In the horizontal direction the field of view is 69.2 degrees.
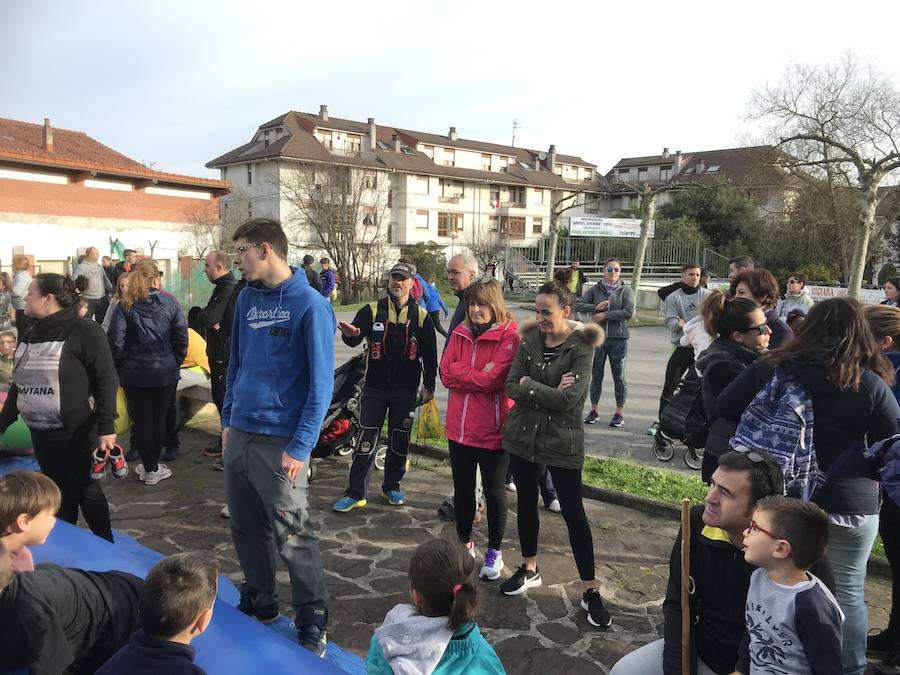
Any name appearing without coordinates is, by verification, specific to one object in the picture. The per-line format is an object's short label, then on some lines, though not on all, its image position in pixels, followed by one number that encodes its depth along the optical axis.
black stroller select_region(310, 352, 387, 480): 6.06
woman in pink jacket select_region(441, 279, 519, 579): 4.09
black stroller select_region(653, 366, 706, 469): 3.97
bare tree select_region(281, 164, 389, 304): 30.80
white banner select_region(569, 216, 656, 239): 27.97
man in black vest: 5.14
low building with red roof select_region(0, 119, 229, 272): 24.36
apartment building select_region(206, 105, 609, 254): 45.34
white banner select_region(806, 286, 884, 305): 19.56
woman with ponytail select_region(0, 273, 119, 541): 3.83
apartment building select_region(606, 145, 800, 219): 62.25
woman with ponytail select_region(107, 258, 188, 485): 5.71
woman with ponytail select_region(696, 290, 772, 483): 3.56
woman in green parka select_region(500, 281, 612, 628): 3.70
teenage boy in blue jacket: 3.24
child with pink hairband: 2.03
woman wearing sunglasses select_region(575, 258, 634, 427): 7.70
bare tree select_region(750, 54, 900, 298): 12.59
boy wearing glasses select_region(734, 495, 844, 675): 2.07
